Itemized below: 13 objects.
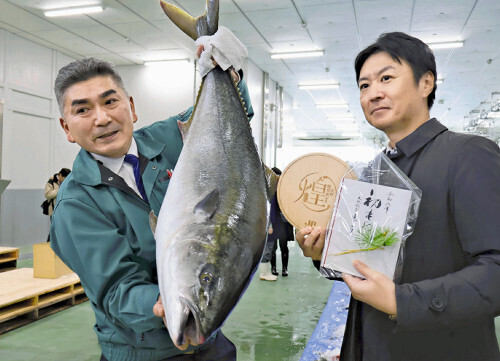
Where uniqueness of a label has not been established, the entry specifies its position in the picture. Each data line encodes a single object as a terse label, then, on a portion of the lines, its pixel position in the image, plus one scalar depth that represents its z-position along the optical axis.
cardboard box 5.17
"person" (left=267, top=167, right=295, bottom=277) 6.42
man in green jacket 1.29
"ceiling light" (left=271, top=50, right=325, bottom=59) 9.87
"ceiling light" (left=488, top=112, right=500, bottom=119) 15.25
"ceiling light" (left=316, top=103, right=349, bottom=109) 15.74
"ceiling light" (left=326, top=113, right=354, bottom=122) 17.97
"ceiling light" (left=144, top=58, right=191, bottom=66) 10.64
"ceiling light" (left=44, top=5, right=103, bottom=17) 7.28
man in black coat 1.06
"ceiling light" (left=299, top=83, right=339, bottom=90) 12.96
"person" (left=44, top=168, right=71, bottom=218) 7.84
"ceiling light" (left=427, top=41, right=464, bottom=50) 9.00
